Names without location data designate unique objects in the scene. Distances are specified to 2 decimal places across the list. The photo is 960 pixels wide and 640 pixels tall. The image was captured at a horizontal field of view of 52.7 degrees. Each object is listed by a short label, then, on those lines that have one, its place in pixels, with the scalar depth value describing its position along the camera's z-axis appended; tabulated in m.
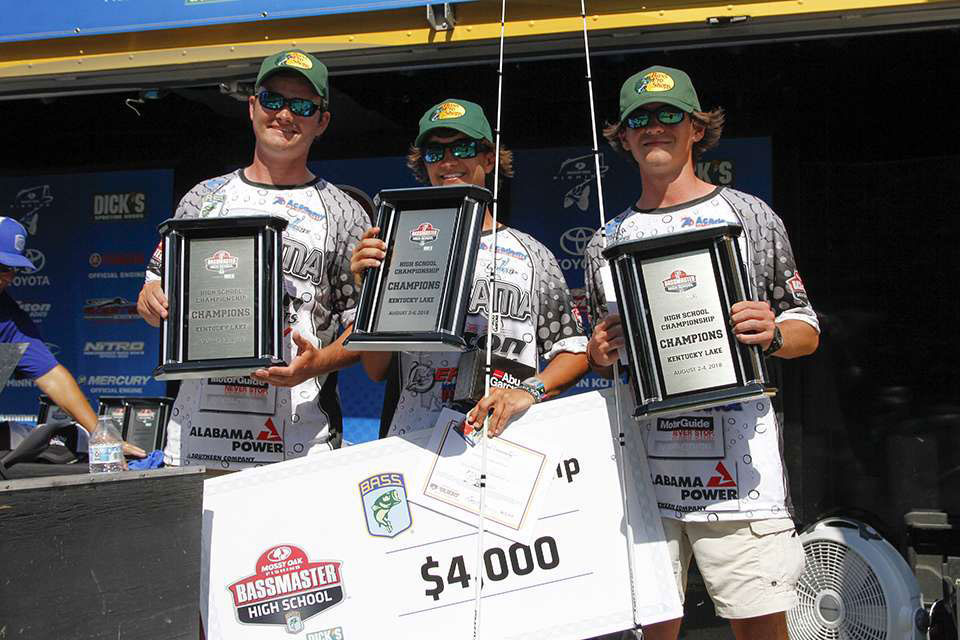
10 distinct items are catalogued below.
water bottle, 2.54
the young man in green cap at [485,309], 2.73
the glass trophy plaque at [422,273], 2.44
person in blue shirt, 4.00
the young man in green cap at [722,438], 2.52
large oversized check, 2.50
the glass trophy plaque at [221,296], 2.61
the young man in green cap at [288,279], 2.88
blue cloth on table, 3.04
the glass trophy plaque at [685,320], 2.32
